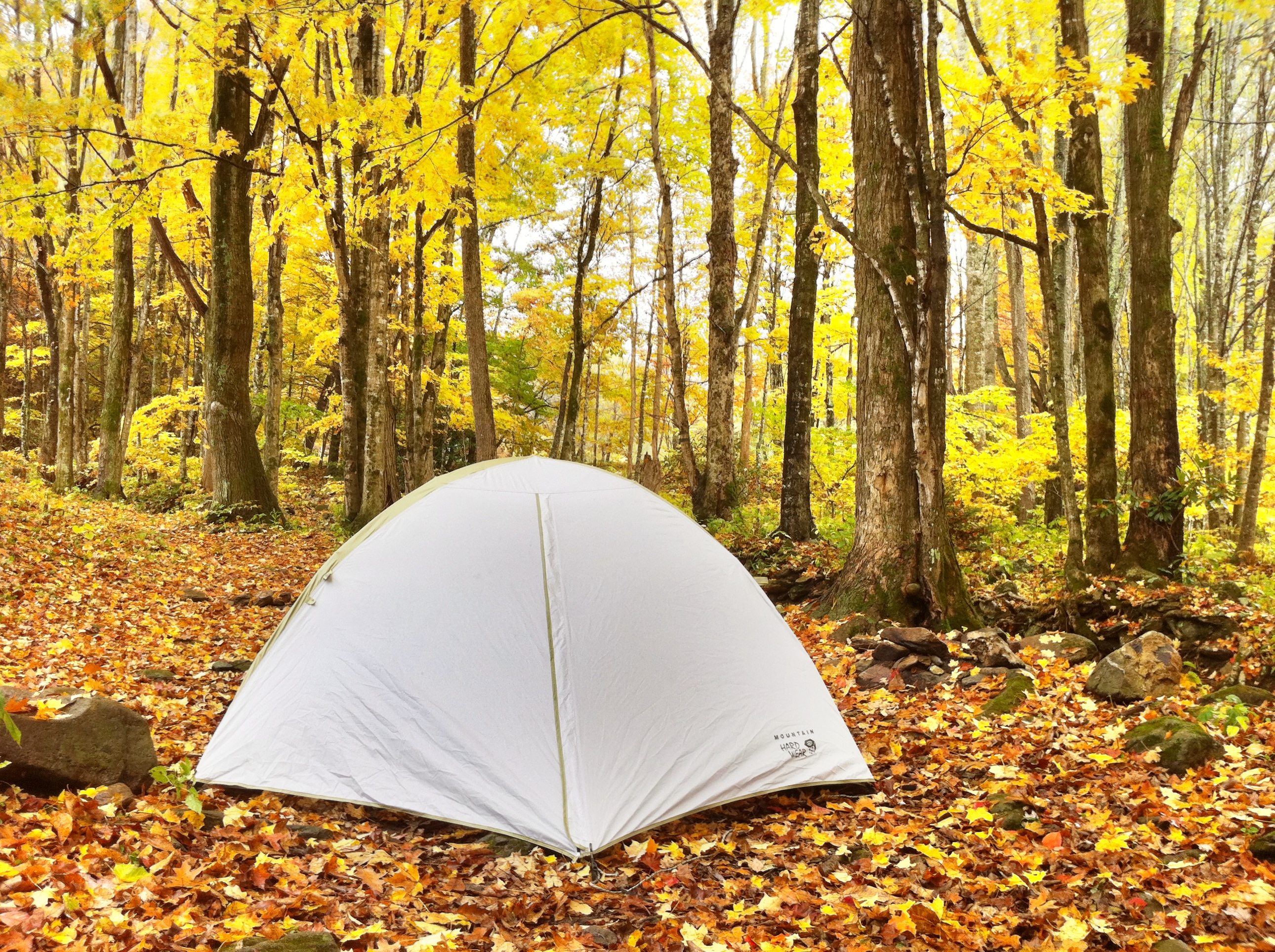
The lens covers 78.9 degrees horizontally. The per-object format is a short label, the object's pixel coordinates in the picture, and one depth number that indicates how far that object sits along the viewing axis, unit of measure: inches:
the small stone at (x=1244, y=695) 188.9
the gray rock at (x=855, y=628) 256.7
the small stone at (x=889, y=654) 235.9
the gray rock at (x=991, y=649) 230.4
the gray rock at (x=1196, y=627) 244.1
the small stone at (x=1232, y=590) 279.0
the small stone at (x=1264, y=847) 125.0
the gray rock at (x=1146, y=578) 298.7
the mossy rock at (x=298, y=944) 99.6
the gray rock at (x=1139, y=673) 203.3
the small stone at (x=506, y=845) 147.3
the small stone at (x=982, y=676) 223.9
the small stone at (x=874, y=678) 229.0
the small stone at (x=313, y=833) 144.3
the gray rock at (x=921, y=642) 237.6
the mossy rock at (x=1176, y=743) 163.2
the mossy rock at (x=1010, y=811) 149.2
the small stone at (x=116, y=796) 134.3
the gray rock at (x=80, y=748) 131.6
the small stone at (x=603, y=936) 120.7
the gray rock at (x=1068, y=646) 237.9
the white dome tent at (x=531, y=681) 149.8
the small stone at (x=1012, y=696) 204.7
